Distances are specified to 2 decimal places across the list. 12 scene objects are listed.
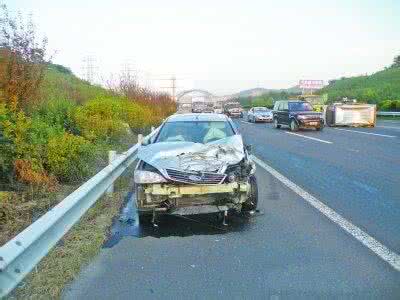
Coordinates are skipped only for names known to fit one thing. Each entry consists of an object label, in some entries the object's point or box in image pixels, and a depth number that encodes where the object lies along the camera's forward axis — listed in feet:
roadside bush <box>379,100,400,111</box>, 138.35
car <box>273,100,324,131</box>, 90.07
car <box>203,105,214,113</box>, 168.27
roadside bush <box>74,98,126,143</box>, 43.98
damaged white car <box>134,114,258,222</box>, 21.52
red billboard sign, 311.27
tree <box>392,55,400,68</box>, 365.03
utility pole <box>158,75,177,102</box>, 285.25
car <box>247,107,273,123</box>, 131.75
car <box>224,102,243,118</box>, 174.48
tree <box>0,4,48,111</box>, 32.48
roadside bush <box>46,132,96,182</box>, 28.58
